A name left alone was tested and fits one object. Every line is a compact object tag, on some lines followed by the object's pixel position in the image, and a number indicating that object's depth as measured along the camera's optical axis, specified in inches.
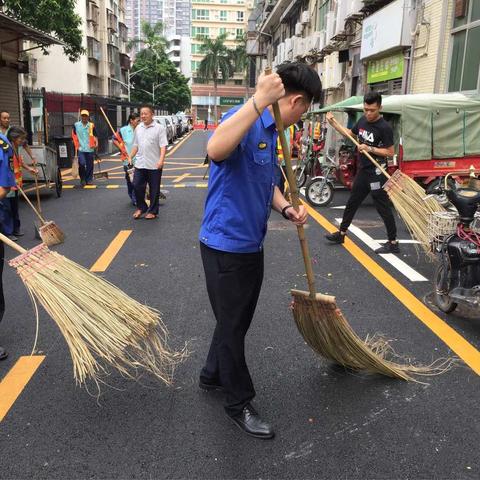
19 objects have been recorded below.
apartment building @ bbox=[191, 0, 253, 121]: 3410.4
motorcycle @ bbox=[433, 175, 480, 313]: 148.6
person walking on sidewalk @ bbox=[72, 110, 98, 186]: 471.8
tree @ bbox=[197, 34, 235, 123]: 2733.8
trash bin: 570.3
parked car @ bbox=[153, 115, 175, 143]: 1065.5
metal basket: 160.7
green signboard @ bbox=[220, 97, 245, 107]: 3277.6
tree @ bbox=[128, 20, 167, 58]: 2689.5
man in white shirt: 317.1
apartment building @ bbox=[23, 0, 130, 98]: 1578.5
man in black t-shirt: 239.2
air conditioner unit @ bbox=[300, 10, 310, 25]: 1029.8
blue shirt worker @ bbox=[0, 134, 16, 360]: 171.2
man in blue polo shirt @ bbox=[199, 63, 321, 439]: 83.9
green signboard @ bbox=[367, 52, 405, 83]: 547.5
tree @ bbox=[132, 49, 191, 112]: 2640.3
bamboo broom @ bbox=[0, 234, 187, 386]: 105.0
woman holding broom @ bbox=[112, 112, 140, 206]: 374.9
